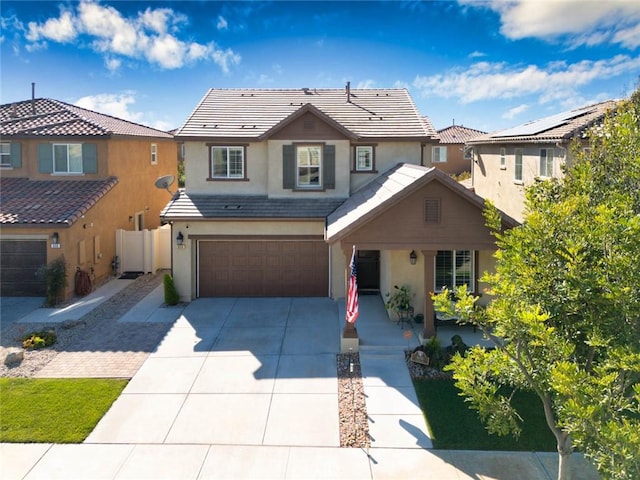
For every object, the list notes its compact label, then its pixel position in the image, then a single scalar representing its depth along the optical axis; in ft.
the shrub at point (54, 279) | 58.95
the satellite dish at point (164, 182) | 69.72
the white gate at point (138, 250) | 74.69
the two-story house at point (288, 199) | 59.93
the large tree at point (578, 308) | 18.06
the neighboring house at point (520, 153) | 58.85
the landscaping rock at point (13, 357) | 43.19
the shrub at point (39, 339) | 46.78
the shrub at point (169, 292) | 58.85
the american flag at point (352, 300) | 42.93
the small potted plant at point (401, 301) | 51.47
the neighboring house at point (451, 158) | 149.38
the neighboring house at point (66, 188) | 61.67
